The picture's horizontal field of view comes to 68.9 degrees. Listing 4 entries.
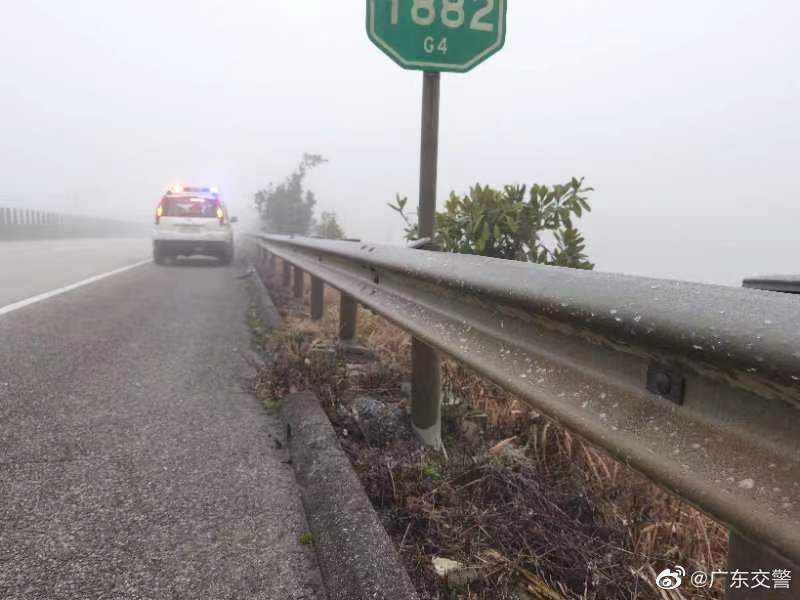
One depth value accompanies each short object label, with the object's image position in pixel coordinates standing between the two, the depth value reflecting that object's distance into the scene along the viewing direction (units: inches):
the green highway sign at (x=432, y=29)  120.6
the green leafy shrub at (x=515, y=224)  176.4
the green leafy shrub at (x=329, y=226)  710.3
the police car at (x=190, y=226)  562.6
